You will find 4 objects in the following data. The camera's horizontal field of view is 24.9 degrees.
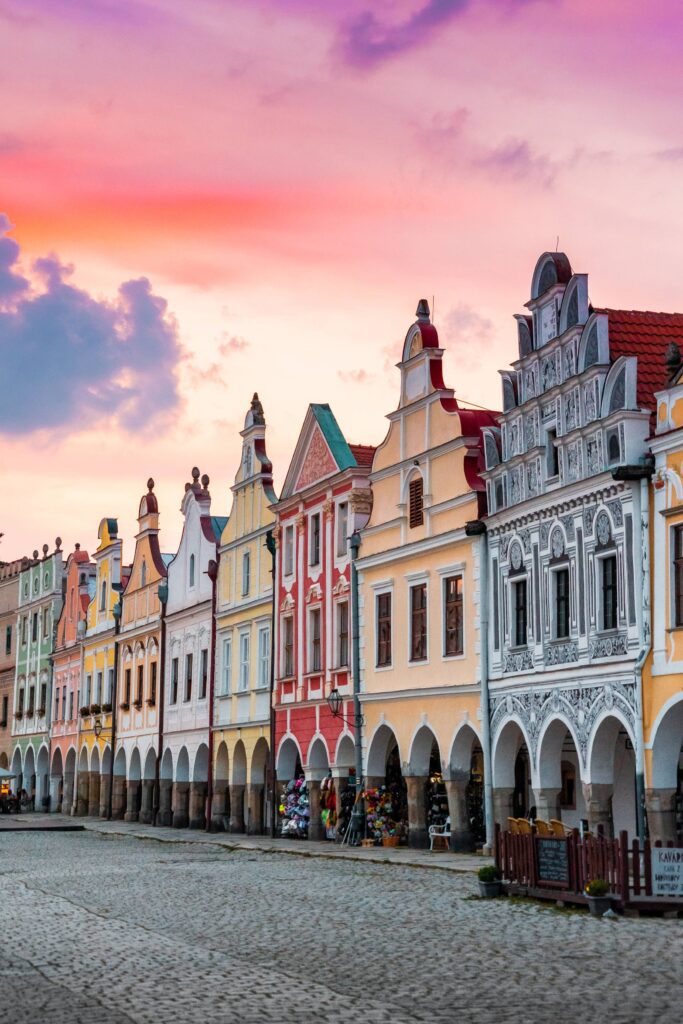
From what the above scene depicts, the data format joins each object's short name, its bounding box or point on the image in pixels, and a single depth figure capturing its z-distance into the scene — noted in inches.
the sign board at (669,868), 781.9
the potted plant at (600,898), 781.9
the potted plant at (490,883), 903.7
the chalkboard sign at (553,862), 845.2
